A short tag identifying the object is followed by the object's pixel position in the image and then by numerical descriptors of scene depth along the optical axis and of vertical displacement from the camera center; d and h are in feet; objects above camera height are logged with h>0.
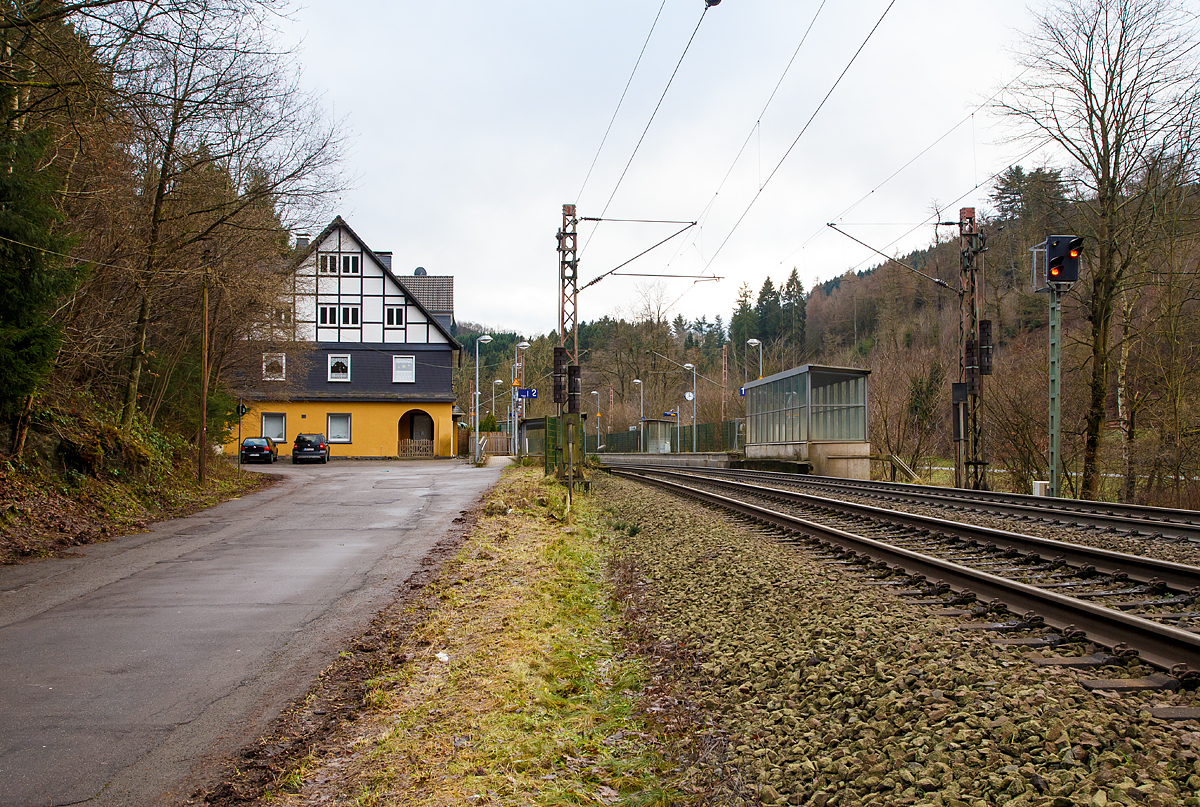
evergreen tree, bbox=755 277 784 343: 333.62 +48.05
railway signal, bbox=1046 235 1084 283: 59.82 +12.21
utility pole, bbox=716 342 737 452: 159.43 -0.64
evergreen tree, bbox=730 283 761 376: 347.56 +46.73
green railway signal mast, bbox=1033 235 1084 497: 59.77 +10.70
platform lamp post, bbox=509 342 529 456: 143.19 +6.70
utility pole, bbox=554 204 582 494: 76.89 +14.19
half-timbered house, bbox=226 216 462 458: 161.07 +13.77
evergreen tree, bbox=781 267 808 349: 313.73 +47.87
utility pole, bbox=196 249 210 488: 66.13 +5.48
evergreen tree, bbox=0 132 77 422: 39.27 +8.34
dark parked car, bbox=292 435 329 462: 136.26 -2.16
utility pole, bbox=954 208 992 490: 74.84 +6.85
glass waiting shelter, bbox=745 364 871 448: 102.12 +3.45
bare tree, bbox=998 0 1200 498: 71.26 +24.09
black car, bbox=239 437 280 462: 135.85 -2.42
